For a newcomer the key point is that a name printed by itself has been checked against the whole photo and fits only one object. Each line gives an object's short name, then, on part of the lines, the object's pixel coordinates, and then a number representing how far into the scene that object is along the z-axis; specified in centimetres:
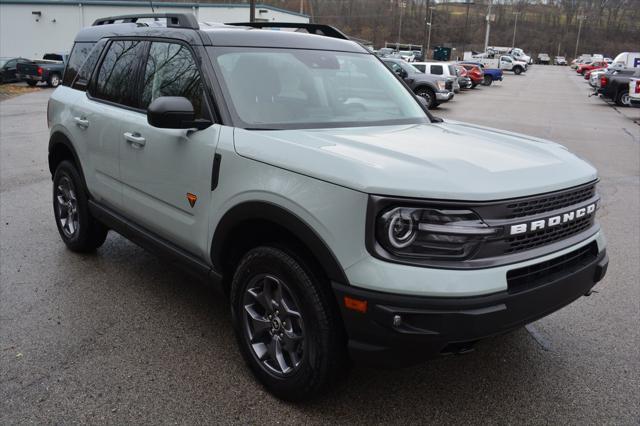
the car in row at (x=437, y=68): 2473
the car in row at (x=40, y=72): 2895
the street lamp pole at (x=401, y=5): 10176
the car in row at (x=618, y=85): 2523
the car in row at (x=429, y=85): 2169
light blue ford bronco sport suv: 238
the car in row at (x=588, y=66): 6073
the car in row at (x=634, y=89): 2262
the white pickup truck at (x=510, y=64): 6182
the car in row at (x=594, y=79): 3262
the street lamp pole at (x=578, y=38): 12267
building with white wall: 4509
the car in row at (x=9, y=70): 3003
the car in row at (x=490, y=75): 4019
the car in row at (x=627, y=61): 3012
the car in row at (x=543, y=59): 11099
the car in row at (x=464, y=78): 3282
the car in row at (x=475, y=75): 3547
